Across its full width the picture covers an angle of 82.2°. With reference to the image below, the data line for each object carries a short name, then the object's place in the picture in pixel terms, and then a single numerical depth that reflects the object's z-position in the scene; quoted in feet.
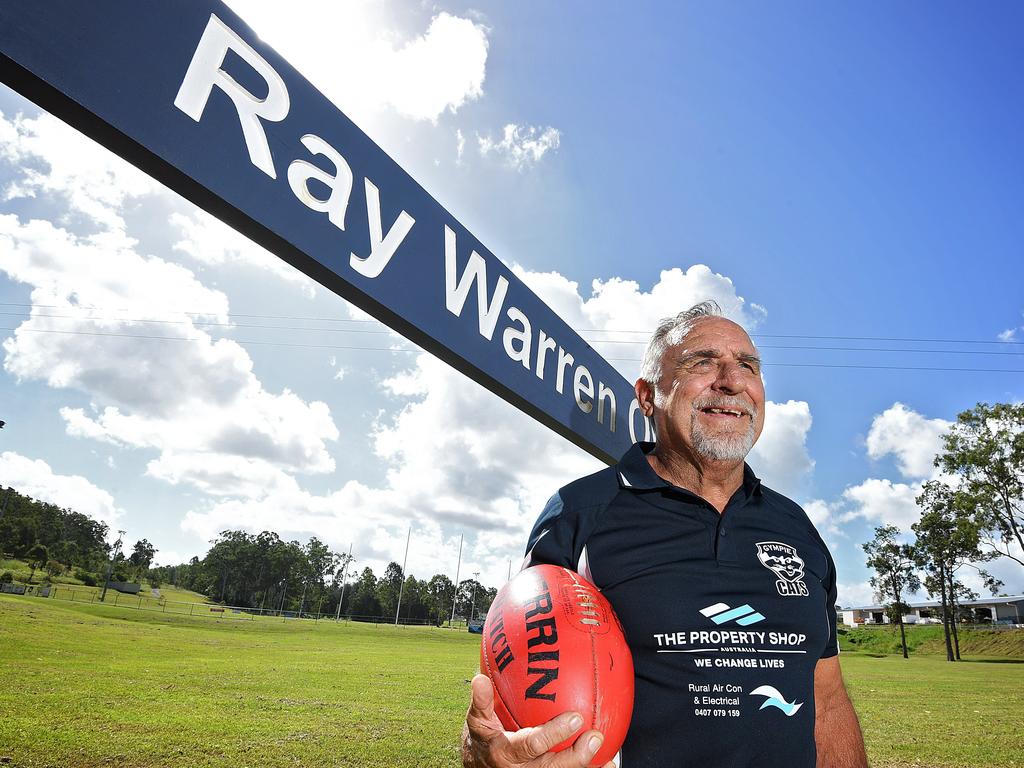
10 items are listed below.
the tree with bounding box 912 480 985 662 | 110.22
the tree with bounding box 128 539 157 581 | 353.63
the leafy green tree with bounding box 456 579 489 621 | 339.03
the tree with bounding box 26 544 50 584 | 262.06
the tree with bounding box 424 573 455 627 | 330.54
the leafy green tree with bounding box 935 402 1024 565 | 88.22
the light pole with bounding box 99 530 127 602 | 246.68
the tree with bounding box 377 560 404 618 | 317.22
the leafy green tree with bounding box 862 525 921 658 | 134.51
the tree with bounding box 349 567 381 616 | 310.45
